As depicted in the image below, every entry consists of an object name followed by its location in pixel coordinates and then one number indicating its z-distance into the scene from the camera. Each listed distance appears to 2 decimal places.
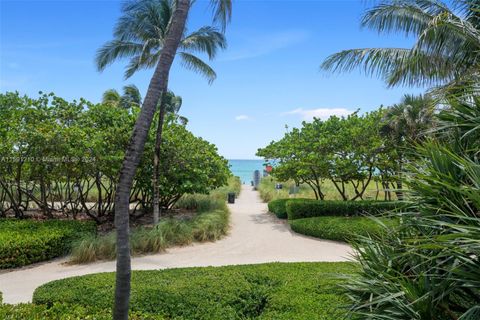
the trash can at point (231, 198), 19.14
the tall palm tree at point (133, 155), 3.23
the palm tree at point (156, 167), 10.13
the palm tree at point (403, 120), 11.66
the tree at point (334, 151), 13.30
